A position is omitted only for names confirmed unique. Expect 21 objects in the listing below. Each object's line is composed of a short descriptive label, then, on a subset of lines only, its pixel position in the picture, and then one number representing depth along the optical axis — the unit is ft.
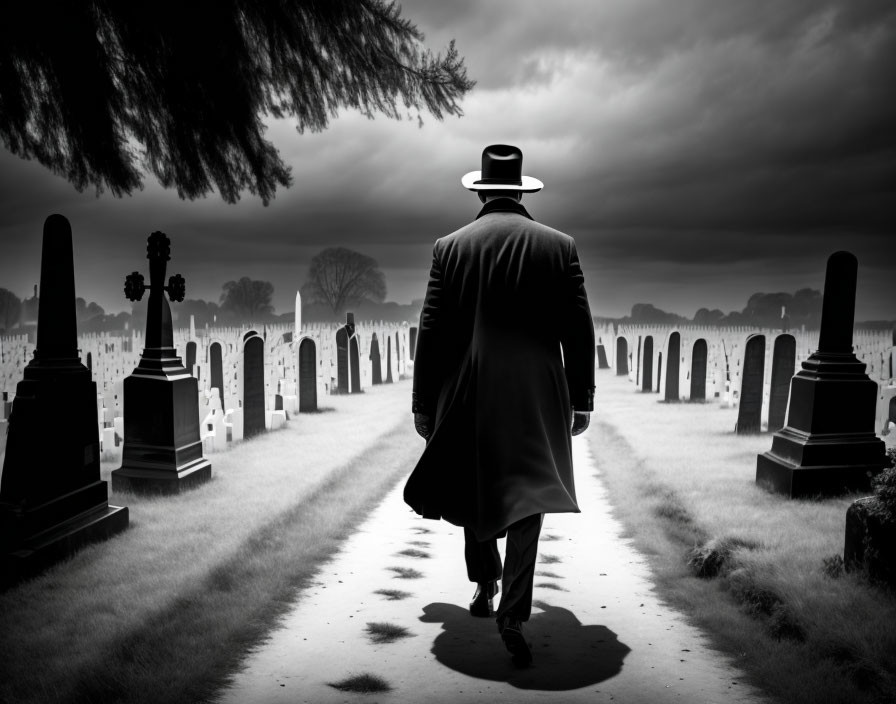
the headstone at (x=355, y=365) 46.37
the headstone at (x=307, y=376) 33.94
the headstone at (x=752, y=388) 27.53
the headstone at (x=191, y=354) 41.47
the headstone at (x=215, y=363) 36.40
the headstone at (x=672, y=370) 40.45
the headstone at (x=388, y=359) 56.49
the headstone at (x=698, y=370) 37.99
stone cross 20.34
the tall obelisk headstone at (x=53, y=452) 13.00
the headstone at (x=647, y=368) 47.21
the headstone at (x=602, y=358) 76.01
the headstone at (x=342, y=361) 44.75
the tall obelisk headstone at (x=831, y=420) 18.29
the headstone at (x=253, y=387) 26.68
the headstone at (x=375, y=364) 52.95
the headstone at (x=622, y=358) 62.59
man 9.52
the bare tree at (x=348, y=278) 148.56
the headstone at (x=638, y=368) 49.80
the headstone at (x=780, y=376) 27.96
